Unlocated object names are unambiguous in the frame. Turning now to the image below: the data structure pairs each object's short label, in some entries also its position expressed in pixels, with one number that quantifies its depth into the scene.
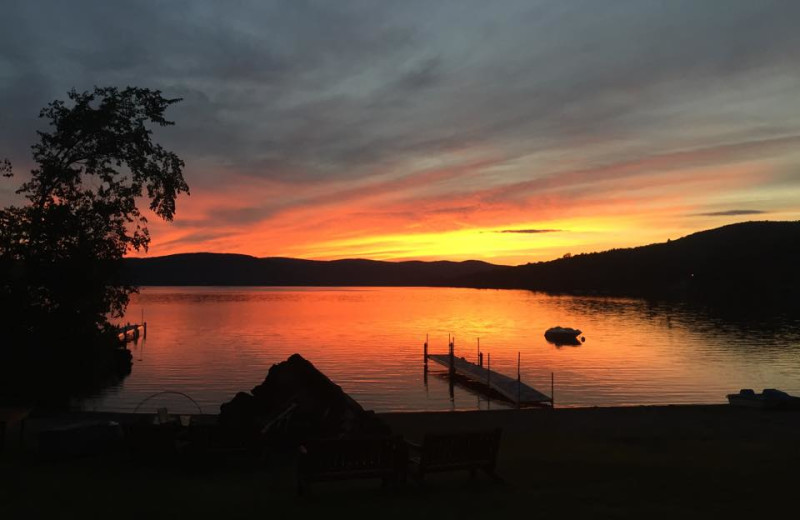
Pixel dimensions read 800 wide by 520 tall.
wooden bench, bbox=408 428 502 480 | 11.10
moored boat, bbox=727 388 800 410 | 24.12
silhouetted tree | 24.39
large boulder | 14.84
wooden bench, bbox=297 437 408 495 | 10.52
